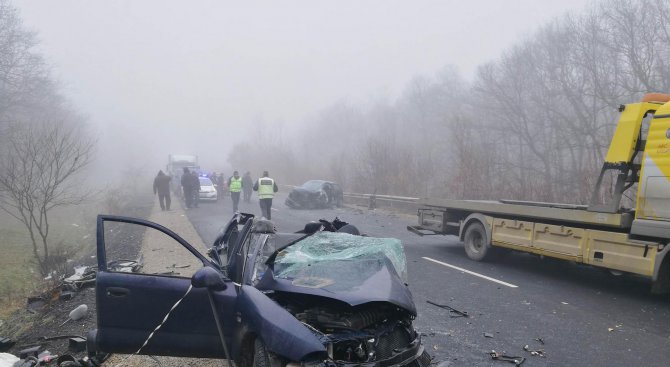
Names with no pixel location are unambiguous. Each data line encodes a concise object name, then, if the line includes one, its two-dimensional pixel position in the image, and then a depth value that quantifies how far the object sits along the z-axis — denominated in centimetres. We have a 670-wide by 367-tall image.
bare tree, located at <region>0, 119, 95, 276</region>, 1107
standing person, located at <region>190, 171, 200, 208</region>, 2192
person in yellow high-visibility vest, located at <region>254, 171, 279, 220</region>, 1556
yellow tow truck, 616
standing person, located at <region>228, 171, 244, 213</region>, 1997
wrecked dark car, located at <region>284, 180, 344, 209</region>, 2308
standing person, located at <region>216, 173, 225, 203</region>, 2980
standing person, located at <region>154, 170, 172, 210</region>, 2012
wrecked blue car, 305
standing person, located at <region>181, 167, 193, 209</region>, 2127
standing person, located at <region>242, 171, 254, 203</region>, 2477
